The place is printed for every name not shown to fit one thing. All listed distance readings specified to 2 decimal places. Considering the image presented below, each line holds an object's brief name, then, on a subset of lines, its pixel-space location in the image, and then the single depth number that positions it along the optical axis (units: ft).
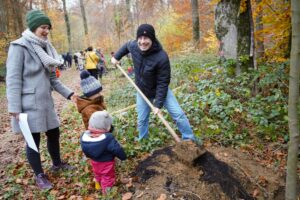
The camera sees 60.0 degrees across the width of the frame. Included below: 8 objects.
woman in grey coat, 10.55
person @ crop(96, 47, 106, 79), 41.49
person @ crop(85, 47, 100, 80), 36.19
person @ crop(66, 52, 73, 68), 82.84
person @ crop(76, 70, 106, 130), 12.59
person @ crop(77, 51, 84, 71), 45.38
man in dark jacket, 12.83
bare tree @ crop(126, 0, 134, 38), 56.21
